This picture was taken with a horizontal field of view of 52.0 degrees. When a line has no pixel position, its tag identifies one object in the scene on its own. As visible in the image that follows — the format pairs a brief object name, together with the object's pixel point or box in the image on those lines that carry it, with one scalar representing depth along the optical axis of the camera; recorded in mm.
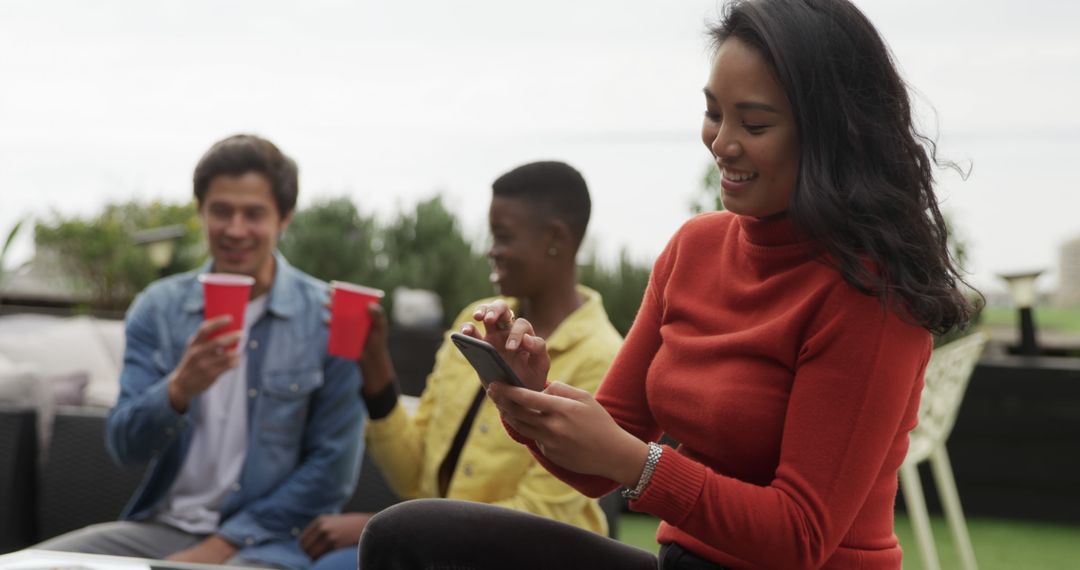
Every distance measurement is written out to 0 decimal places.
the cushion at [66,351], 4090
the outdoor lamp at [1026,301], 4910
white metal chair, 3457
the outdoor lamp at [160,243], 4965
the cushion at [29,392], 3088
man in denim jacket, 2340
